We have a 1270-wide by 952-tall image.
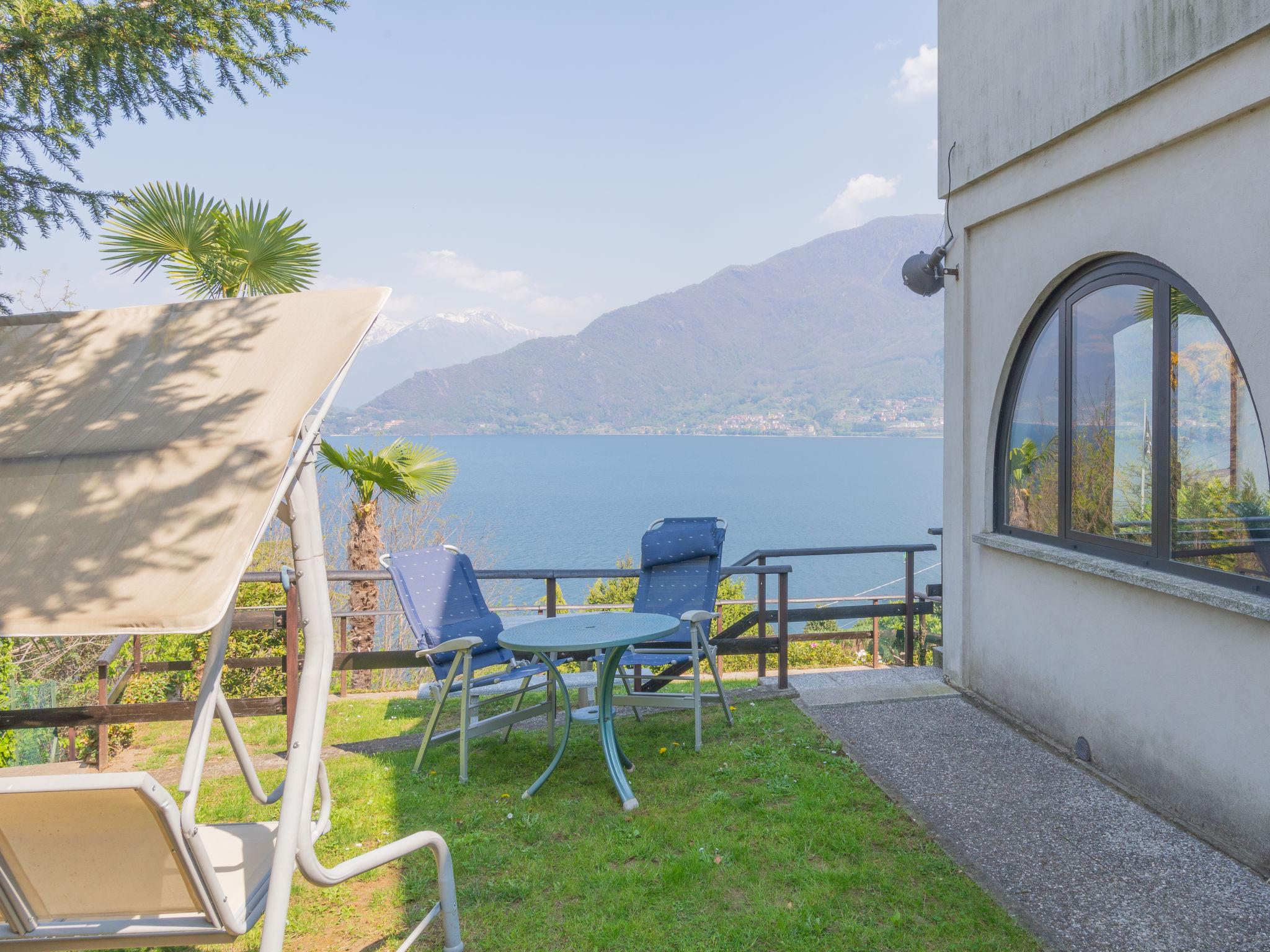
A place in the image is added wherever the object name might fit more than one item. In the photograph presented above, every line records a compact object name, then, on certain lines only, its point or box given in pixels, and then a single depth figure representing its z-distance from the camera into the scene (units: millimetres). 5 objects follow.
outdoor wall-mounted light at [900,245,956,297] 5309
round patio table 3668
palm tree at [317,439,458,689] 8555
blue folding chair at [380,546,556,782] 4145
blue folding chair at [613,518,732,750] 4840
